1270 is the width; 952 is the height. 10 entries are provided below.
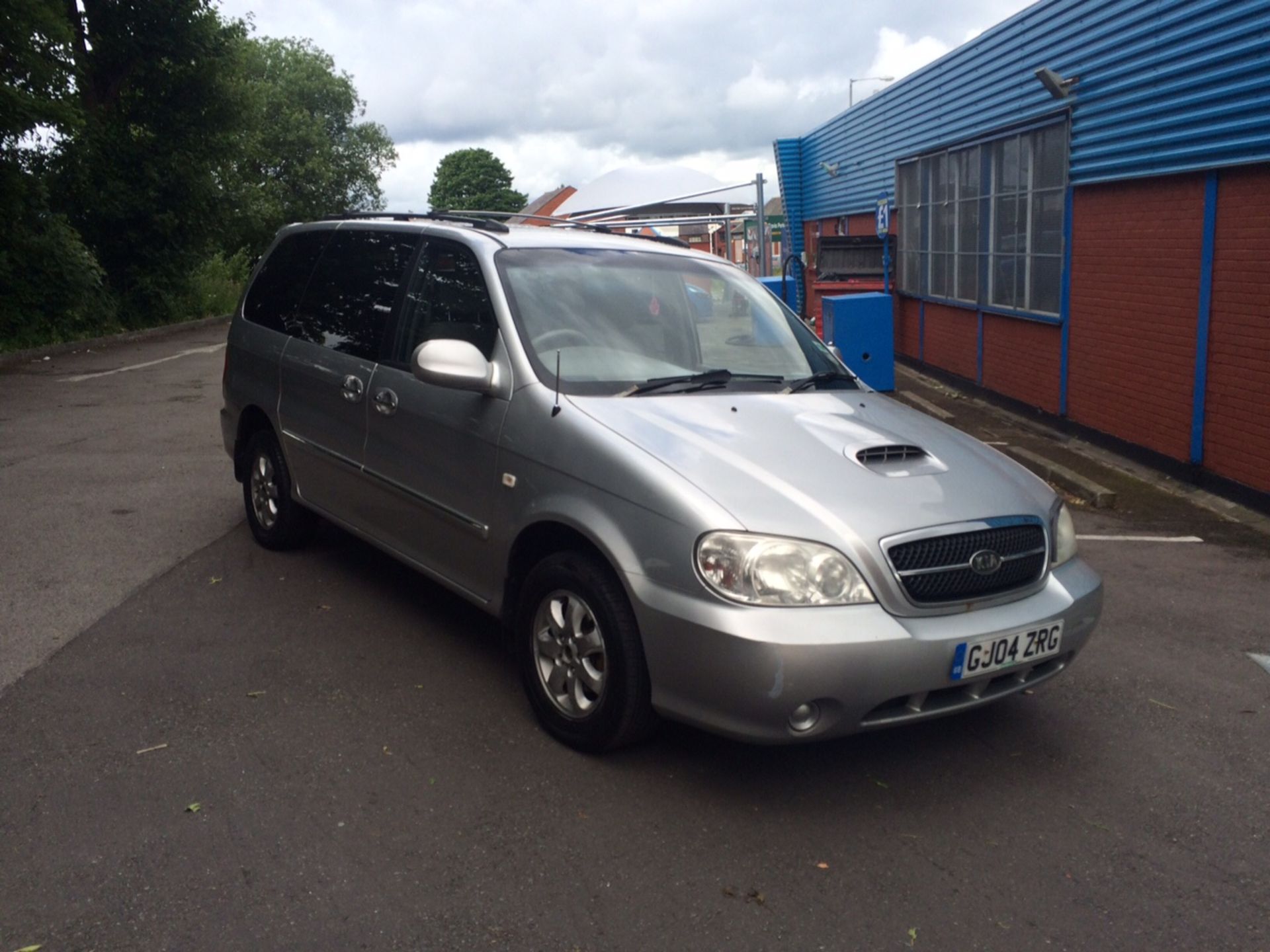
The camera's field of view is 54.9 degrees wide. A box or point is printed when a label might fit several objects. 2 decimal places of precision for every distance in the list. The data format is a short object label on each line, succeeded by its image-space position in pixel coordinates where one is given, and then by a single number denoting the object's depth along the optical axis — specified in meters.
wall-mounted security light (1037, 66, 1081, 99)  11.74
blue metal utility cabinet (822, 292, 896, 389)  14.01
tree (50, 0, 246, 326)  23.41
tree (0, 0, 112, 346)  17.55
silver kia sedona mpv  3.69
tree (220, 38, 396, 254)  52.06
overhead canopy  47.66
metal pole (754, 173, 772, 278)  18.64
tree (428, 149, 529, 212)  119.94
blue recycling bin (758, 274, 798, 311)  19.47
